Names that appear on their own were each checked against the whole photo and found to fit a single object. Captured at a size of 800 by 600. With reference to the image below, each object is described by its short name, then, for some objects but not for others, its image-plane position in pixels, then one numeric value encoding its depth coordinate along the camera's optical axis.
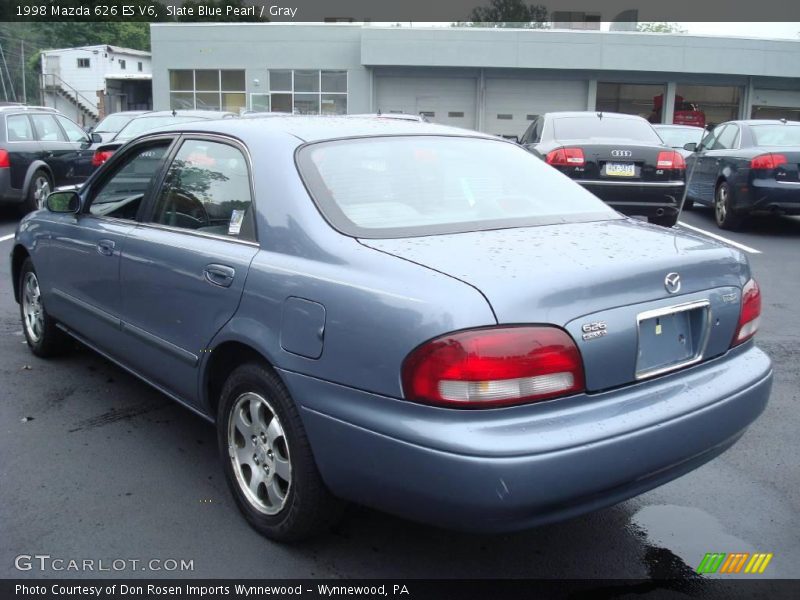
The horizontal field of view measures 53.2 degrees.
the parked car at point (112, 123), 16.11
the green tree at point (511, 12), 63.16
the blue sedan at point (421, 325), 2.41
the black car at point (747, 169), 10.22
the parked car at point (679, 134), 15.40
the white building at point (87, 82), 48.19
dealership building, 30.97
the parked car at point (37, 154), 10.98
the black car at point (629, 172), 9.00
